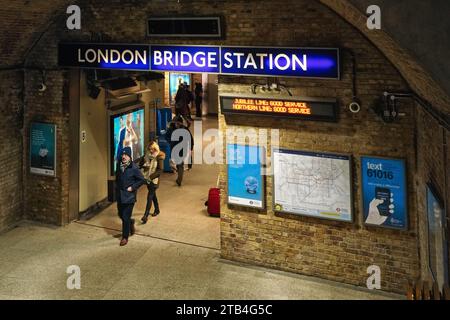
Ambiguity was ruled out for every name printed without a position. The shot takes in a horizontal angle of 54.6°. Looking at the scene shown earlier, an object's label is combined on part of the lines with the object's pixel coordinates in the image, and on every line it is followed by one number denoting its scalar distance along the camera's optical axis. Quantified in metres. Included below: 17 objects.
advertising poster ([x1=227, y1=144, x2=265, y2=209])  7.16
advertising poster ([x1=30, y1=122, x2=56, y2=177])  8.95
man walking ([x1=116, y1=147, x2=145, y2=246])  8.14
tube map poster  6.62
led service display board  6.47
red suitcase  9.70
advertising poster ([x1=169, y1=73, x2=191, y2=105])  21.44
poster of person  10.84
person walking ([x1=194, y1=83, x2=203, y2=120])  22.67
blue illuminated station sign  6.16
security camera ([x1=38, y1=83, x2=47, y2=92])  8.80
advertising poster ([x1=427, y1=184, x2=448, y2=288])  4.67
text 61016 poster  6.27
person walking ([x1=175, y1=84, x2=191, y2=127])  17.78
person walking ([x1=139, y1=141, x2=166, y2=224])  9.43
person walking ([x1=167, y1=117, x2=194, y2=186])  12.53
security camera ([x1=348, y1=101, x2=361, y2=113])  6.34
